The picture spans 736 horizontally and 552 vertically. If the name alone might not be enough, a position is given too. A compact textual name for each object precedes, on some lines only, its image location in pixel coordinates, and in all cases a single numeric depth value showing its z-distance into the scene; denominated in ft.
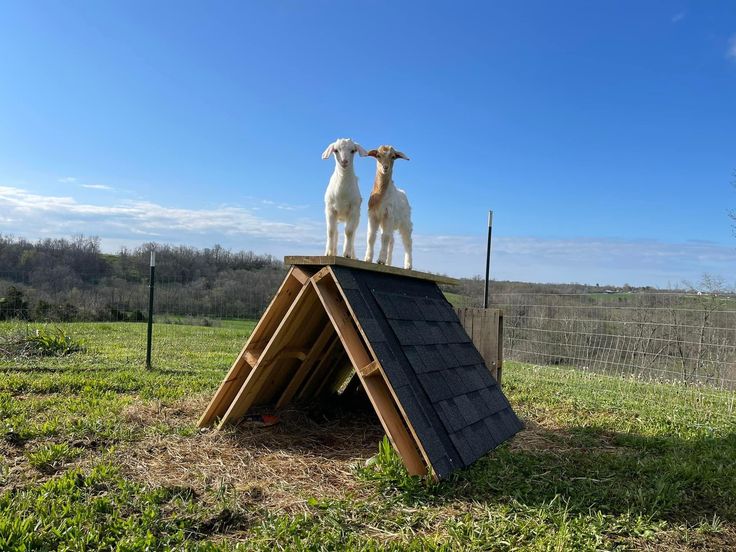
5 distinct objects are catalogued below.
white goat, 14.89
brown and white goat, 16.15
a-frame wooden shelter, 12.15
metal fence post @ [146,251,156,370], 27.22
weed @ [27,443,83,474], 12.52
